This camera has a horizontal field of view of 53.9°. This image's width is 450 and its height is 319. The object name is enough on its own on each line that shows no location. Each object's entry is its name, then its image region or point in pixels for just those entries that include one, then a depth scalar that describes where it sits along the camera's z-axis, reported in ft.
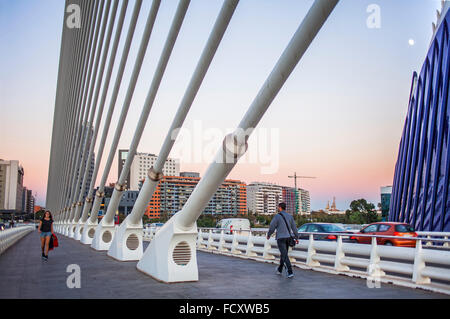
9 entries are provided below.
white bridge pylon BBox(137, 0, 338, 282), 18.69
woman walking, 44.68
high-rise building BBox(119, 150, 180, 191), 320.70
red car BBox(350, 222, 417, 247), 55.36
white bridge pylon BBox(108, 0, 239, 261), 25.95
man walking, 31.45
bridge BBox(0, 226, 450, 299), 23.11
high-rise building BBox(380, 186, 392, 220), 303.95
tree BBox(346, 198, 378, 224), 251.60
